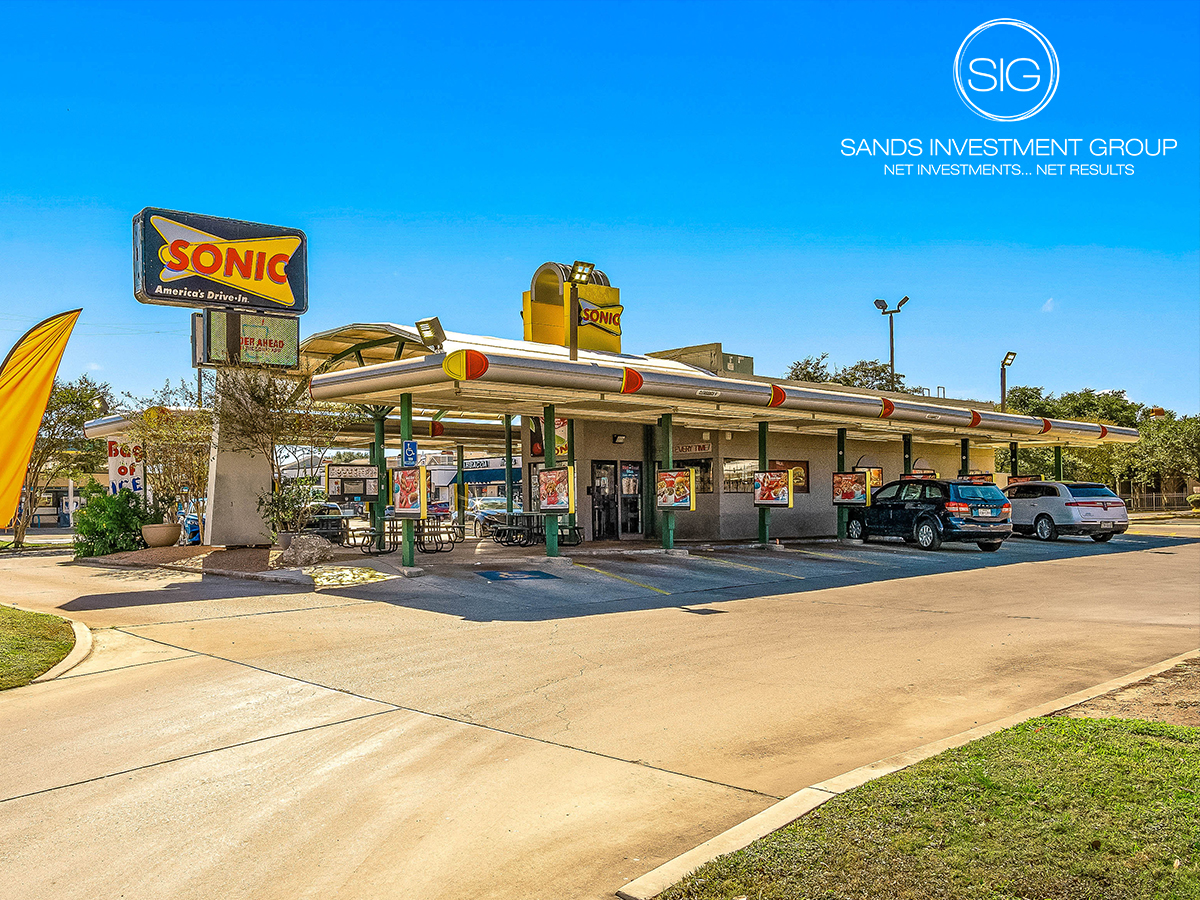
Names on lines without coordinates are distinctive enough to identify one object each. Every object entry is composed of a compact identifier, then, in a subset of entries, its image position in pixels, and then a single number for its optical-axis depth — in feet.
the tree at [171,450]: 74.90
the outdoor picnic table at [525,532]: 78.65
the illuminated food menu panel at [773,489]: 75.51
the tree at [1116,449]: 175.01
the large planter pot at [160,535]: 74.18
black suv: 75.46
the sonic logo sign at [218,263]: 63.36
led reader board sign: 66.74
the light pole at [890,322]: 136.05
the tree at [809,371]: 200.13
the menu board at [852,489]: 81.66
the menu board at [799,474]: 97.04
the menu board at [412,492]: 55.93
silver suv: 86.94
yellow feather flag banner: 30.45
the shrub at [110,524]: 75.00
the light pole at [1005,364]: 135.33
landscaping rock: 59.93
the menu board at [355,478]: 78.74
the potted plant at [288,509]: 63.16
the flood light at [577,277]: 55.93
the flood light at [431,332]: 52.24
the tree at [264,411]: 64.28
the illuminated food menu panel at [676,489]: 67.67
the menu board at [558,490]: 60.34
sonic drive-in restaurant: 56.54
